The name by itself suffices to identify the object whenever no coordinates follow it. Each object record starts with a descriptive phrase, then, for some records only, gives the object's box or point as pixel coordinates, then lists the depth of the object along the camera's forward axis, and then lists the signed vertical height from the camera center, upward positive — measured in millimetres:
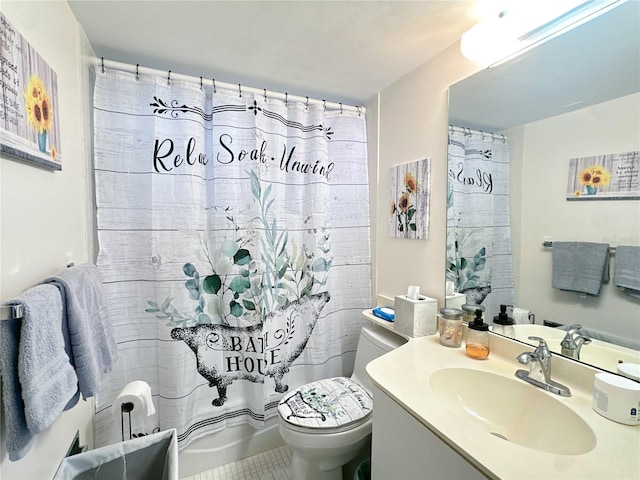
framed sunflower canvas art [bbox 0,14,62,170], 674 +342
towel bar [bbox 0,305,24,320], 592 -175
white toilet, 1207 -832
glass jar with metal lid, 1192 -426
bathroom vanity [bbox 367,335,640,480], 616 -505
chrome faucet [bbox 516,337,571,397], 897 -459
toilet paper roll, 1020 -615
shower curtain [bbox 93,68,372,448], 1395 -88
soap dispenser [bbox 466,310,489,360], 1097 -442
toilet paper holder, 1034 -657
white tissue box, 1292 -406
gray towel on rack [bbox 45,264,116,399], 779 -288
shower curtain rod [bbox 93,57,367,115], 1339 +780
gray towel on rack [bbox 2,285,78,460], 604 -316
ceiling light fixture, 882 +686
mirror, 812 +283
